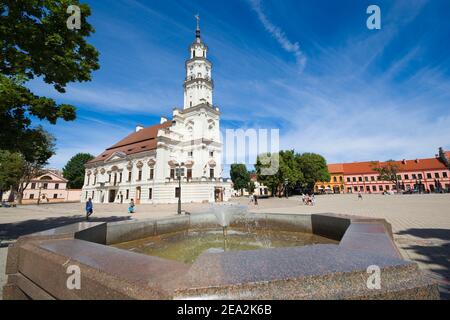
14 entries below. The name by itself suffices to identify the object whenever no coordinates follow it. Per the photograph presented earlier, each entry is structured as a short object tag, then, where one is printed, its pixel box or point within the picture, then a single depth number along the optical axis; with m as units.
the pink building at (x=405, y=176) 68.69
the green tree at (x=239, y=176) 80.01
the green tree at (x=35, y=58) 6.91
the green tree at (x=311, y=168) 60.95
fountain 1.72
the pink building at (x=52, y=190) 60.44
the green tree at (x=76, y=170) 65.69
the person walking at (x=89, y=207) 16.49
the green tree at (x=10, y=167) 38.34
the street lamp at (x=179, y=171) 20.28
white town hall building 37.25
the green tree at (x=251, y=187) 82.09
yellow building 85.44
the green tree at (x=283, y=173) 48.41
